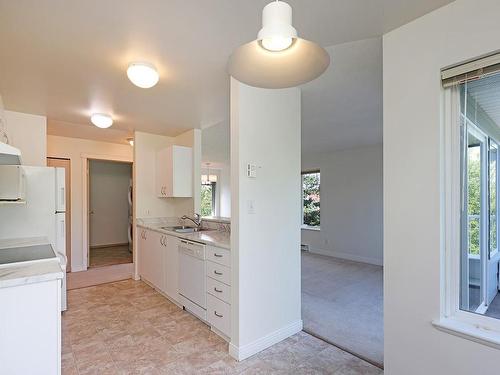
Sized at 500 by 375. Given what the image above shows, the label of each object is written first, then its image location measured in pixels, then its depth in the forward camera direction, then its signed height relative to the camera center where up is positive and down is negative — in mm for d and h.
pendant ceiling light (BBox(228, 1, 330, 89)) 912 +479
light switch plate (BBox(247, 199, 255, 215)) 2252 -168
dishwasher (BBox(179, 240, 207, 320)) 2681 -961
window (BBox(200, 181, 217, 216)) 8547 -321
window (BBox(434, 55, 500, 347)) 1497 -46
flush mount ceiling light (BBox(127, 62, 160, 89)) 2086 +878
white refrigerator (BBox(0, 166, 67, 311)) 2846 -273
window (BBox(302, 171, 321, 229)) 6616 -329
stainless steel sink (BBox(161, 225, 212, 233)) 3434 -581
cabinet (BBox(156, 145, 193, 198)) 3924 +213
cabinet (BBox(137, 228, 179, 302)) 3240 -983
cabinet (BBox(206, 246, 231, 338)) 2346 -934
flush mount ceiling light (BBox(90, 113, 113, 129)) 3281 +816
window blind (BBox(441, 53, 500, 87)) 1340 +595
